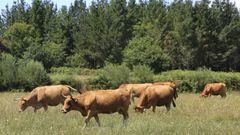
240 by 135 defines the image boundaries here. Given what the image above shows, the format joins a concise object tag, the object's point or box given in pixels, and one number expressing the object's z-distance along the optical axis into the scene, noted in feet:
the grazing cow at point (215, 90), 141.04
